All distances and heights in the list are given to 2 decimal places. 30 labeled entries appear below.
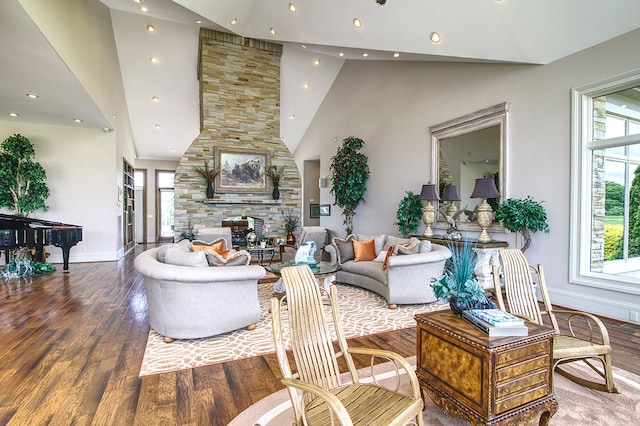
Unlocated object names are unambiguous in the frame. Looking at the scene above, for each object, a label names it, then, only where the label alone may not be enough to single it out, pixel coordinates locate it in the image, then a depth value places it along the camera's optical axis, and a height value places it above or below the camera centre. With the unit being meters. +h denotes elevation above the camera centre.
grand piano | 5.32 -0.47
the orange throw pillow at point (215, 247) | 4.32 -0.53
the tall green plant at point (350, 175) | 8.13 +0.83
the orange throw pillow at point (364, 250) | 5.50 -0.70
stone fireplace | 8.05 +2.06
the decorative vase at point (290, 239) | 8.94 -0.84
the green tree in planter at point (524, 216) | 4.31 -0.10
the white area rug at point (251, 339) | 2.79 -1.29
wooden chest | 1.64 -0.88
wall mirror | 5.04 +0.92
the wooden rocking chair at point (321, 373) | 1.43 -0.80
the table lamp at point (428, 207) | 5.69 +0.02
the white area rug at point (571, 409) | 1.94 -1.25
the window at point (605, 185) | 3.82 +0.29
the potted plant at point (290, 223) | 8.97 -0.42
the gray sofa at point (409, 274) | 4.18 -0.87
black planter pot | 2.03 -0.60
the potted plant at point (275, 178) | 8.83 +0.80
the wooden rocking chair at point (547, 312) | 2.12 -0.80
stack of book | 1.75 -0.62
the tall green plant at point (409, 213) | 6.34 -0.09
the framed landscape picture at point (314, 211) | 12.21 -0.11
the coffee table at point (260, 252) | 6.36 -0.98
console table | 4.78 -0.73
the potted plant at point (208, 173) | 8.13 +0.86
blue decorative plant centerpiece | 2.00 -0.50
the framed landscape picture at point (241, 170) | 8.34 +0.98
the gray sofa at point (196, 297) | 3.04 -0.85
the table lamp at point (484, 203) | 4.78 +0.08
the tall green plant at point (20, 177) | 6.36 +0.60
